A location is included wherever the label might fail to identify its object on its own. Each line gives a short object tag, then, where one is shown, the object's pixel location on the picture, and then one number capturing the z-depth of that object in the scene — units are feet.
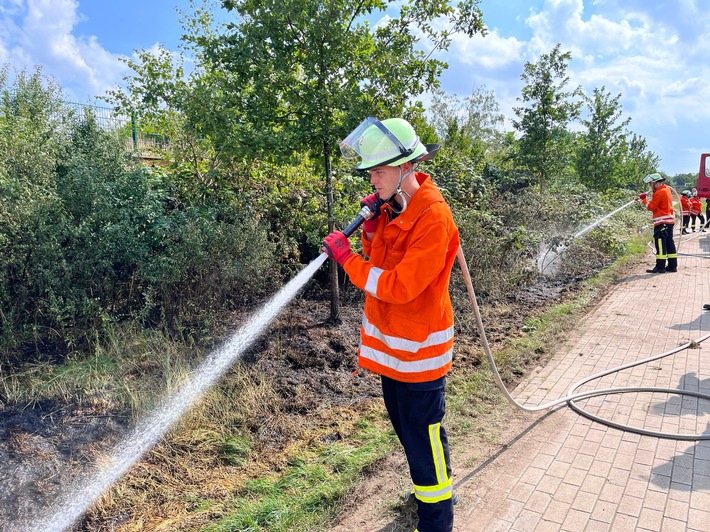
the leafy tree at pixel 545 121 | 47.16
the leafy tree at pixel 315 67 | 16.48
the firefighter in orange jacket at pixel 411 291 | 7.48
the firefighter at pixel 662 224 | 33.01
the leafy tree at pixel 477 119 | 102.27
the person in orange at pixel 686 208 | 61.46
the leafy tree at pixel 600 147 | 59.26
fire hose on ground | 11.65
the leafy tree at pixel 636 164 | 73.61
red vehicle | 64.86
